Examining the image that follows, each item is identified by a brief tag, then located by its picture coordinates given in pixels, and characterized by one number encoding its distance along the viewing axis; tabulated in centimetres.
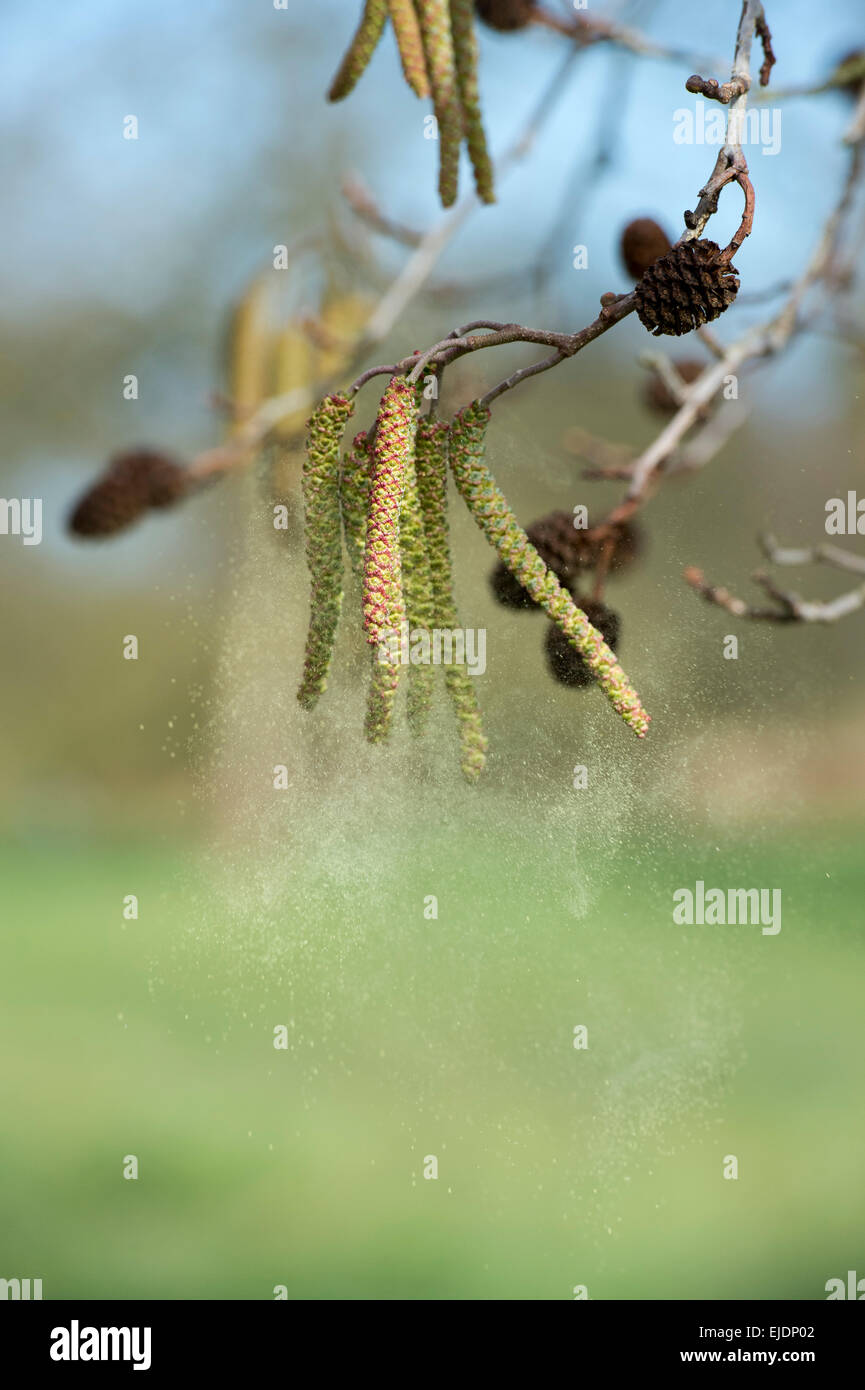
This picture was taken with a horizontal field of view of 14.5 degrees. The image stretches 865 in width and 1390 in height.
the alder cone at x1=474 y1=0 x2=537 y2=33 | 82
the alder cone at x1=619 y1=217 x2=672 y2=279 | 78
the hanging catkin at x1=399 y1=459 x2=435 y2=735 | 62
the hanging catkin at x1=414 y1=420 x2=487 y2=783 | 63
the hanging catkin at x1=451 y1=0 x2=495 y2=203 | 64
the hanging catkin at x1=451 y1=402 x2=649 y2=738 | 61
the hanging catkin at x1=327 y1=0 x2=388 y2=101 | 65
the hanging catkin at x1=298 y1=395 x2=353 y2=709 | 63
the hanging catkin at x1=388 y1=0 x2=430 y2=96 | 64
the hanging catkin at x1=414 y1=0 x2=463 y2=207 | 64
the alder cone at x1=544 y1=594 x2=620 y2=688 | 69
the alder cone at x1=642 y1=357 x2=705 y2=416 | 96
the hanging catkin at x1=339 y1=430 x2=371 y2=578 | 62
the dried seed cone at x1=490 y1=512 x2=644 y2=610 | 68
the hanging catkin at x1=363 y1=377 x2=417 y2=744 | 60
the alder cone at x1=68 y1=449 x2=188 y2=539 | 83
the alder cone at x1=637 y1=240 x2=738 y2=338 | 55
